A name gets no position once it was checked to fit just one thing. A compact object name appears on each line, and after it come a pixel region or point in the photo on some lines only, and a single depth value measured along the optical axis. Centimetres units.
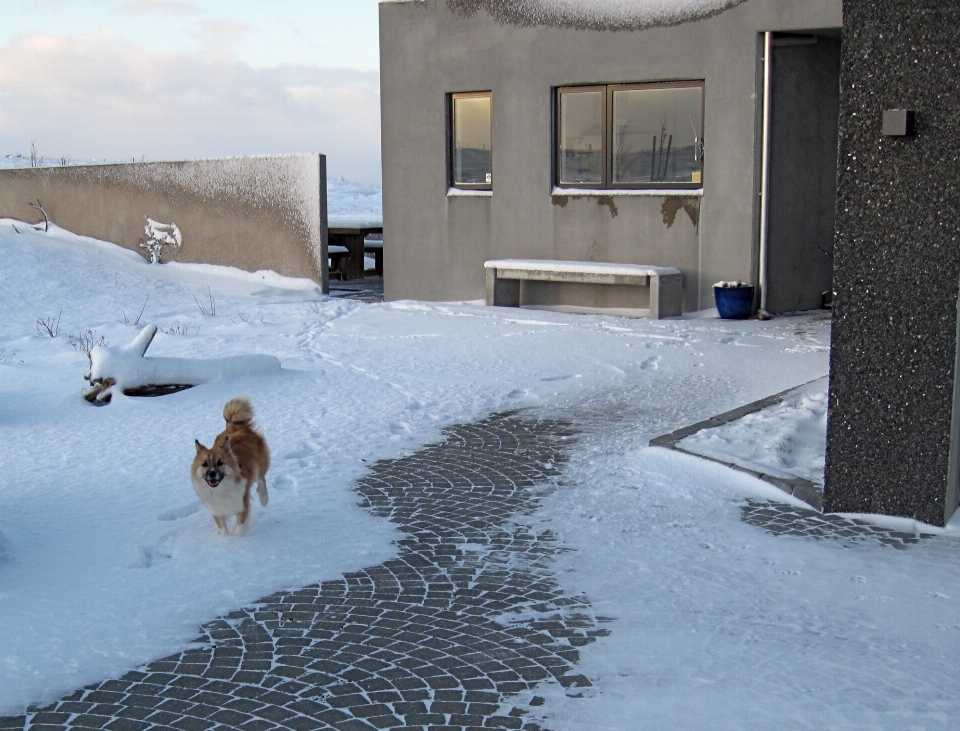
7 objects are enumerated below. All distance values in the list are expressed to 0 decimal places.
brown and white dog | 521
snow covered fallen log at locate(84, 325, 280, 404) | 841
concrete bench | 1288
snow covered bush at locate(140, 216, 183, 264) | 1825
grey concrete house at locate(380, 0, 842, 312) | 1273
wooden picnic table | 1964
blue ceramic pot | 1256
